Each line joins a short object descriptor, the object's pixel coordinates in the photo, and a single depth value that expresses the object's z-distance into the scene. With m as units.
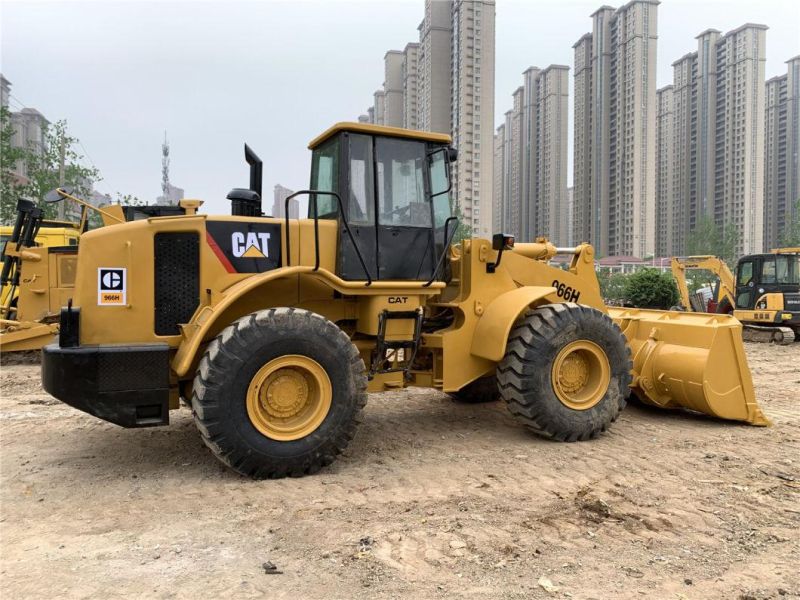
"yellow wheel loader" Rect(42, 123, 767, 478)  4.34
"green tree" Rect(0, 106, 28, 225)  19.60
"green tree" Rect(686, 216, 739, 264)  34.62
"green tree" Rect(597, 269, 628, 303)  26.37
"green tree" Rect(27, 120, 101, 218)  21.05
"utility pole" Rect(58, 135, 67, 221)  21.27
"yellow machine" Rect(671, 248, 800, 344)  15.45
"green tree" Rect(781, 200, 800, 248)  30.56
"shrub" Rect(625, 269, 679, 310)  21.69
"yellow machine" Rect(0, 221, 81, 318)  10.97
